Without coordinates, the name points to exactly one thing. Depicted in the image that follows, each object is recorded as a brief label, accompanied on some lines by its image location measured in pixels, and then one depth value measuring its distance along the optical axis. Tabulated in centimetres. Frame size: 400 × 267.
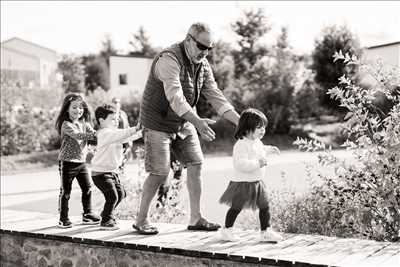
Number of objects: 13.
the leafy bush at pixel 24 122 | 2334
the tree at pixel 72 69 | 5678
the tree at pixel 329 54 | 2686
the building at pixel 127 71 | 4794
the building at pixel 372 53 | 2357
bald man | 558
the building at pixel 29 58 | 5928
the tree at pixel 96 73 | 5969
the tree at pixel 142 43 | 6588
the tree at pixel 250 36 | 3397
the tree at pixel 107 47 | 6749
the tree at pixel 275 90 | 2788
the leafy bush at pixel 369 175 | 564
